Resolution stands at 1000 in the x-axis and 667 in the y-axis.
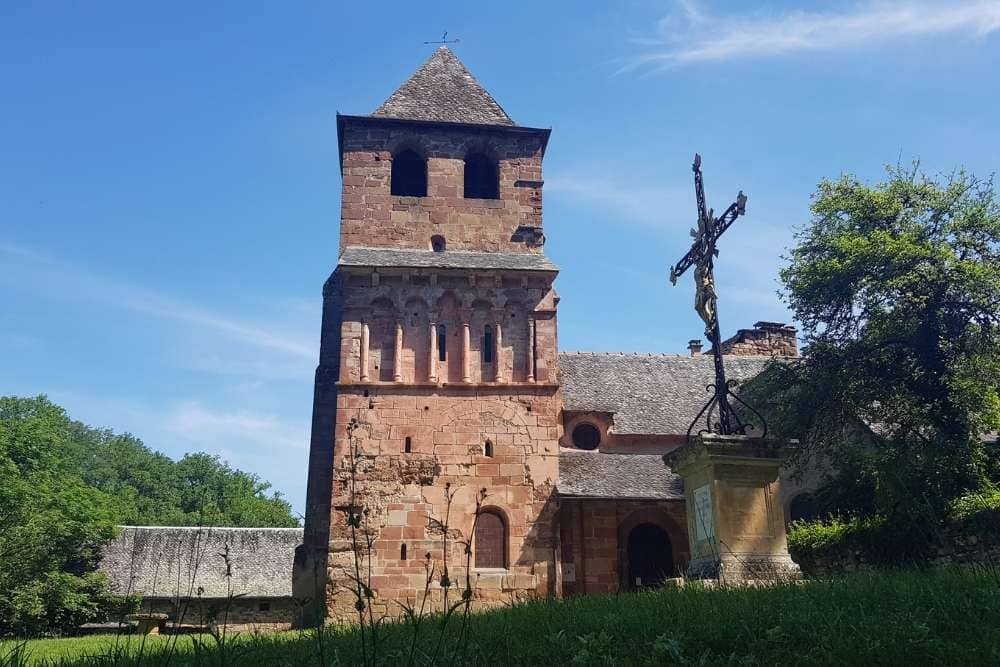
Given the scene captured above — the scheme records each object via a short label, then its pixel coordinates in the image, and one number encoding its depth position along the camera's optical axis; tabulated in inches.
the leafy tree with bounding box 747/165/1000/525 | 794.2
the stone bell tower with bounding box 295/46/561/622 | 802.8
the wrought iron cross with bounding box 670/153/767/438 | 452.4
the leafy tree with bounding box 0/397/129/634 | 1108.5
